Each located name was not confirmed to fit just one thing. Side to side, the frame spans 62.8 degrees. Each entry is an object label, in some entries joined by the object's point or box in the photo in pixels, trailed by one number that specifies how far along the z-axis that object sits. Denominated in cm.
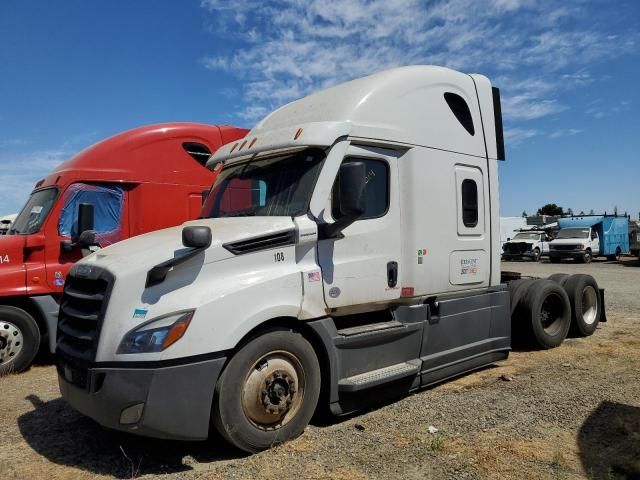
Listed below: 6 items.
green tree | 8881
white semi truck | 383
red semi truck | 691
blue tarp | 746
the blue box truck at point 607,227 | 3052
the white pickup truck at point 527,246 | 3141
